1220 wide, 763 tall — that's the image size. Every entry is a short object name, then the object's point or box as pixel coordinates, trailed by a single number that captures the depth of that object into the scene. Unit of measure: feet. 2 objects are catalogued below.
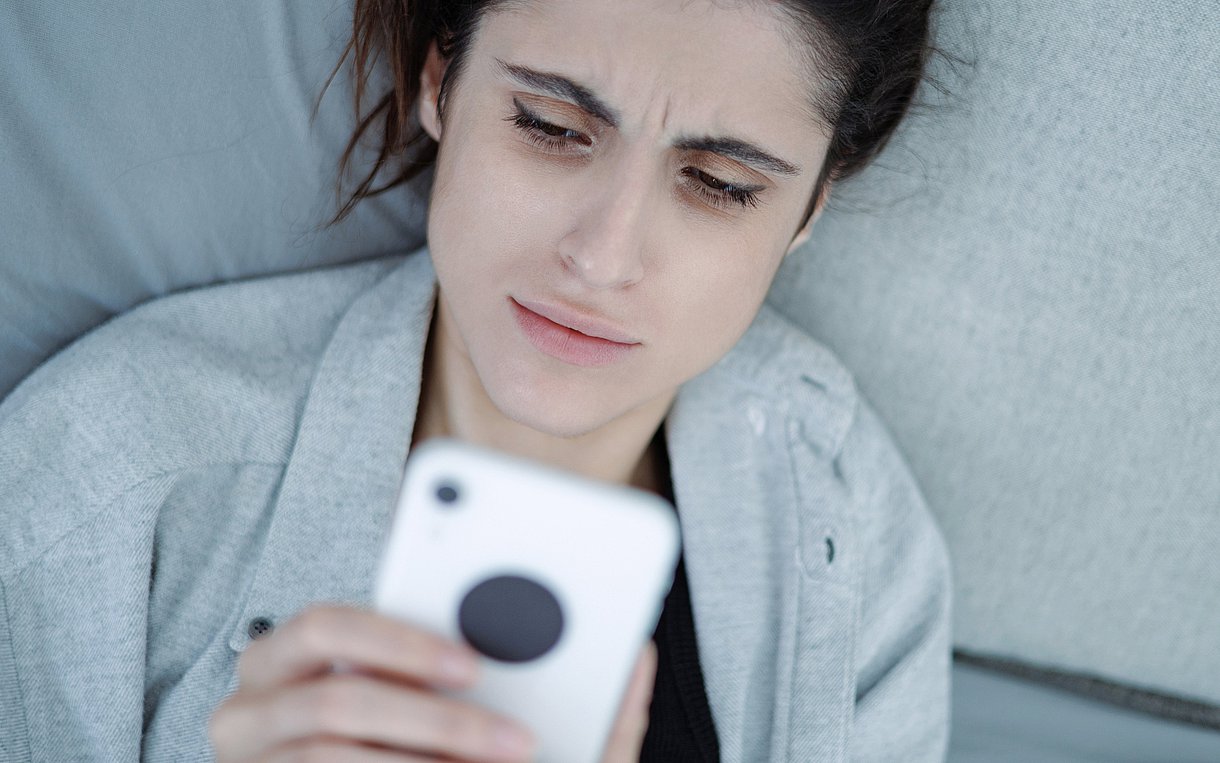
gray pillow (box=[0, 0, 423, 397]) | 2.77
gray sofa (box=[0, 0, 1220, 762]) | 2.89
